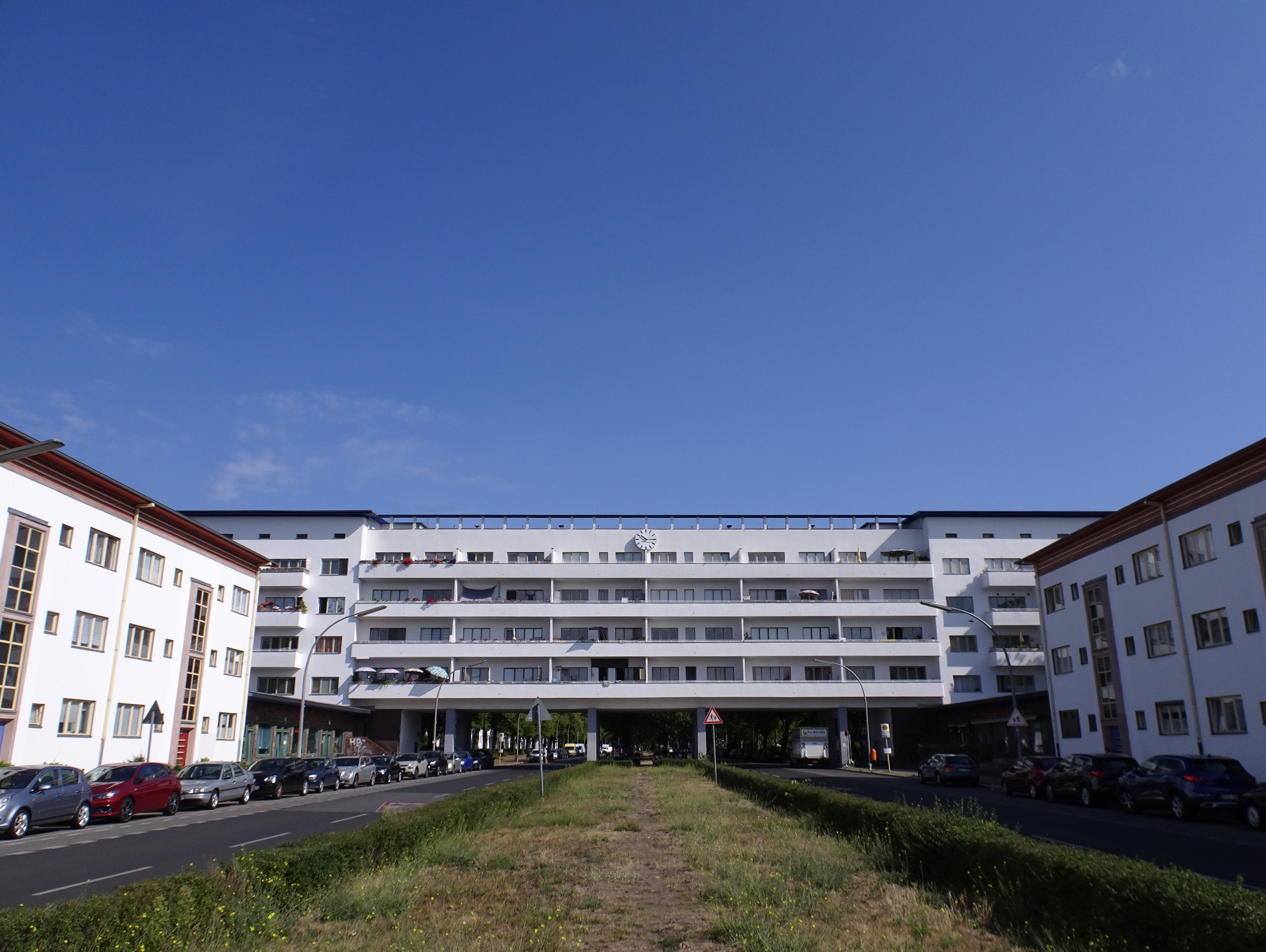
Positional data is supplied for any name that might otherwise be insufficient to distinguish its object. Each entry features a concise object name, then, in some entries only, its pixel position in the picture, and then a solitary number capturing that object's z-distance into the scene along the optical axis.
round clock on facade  74.38
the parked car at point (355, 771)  42.41
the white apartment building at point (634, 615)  68.44
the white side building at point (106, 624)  30.89
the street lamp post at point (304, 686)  45.19
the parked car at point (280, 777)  35.31
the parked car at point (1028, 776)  32.38
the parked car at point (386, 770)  46.91
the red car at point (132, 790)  24.31
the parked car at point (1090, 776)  28.39
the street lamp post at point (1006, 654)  40.97
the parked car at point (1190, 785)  23.39
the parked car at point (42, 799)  20.19
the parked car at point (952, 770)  41.53
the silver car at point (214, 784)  29.41
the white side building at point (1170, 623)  30.92
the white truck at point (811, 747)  65.62
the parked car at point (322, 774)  38.28
